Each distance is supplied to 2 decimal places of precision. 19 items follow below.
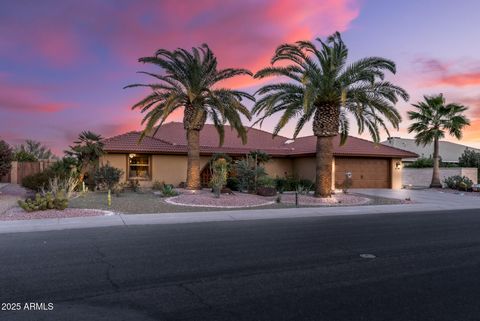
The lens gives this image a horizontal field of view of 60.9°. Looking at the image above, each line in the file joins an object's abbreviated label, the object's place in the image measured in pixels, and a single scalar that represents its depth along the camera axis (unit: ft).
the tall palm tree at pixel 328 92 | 70.90
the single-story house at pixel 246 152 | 95.86
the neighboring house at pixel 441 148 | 194.39
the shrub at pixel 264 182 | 82.58
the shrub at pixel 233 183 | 89.37
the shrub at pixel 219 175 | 70.69
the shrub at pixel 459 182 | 109.70
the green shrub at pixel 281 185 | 93.71
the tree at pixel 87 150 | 85.31
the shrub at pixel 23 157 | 120.88
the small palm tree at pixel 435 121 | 113.50
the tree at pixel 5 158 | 70.49
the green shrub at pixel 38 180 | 73.26
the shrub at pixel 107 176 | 78.43
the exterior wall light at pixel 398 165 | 114.52
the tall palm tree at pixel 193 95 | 77.00
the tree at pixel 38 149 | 204.64
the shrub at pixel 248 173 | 83.35
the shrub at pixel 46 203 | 51.00
